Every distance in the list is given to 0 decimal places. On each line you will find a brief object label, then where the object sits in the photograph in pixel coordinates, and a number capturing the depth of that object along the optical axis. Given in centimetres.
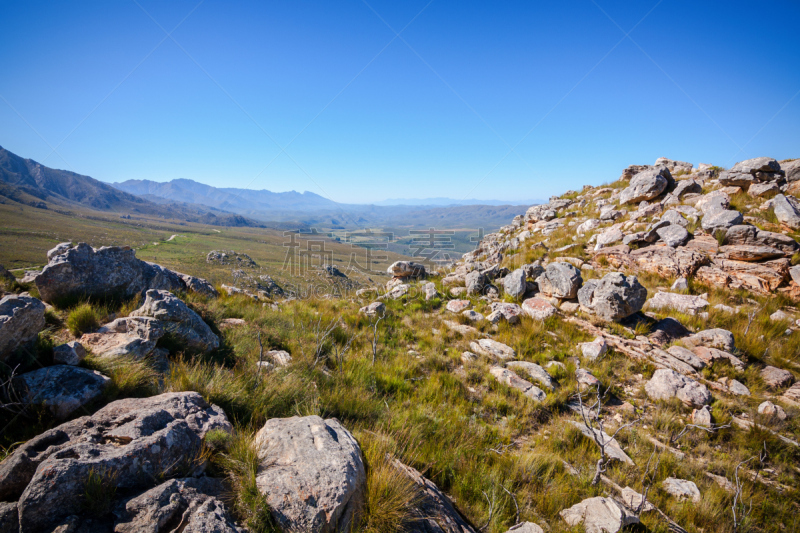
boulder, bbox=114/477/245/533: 204
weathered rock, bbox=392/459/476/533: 283
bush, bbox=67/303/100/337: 471
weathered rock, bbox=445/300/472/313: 940
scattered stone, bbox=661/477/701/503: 367
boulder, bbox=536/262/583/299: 848
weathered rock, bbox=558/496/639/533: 307
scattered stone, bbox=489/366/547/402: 551
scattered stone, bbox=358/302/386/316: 928
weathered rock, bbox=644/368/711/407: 523
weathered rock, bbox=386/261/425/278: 1377
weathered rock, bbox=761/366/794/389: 551
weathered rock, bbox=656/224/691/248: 980
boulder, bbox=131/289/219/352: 514
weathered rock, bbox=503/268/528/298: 934
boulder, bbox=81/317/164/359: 422
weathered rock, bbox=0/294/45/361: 332
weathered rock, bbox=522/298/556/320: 821
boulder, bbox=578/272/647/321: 727
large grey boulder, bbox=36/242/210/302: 559
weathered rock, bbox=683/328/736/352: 623
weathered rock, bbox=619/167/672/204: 1386
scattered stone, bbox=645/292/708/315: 761
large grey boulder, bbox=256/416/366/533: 236
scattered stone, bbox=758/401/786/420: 480
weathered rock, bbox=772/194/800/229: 915
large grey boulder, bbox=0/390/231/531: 201
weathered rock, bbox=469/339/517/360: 690
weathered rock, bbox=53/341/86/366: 366
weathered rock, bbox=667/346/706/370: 600
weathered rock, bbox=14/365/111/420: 303
